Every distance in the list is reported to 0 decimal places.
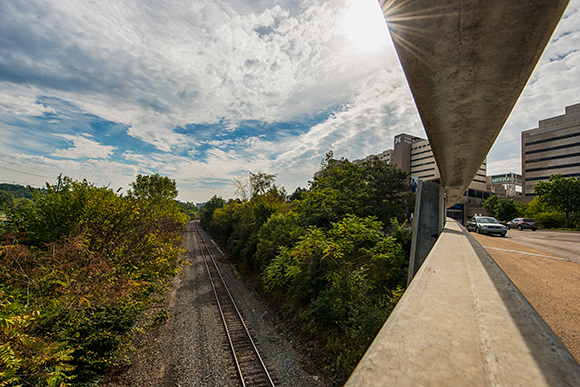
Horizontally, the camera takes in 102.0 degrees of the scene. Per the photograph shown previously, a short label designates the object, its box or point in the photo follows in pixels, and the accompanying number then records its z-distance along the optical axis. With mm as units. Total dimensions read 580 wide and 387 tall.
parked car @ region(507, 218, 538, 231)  24672
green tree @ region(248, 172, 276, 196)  40938
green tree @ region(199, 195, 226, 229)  68000
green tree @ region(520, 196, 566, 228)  31742
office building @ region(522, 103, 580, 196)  57375
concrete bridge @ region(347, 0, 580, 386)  792
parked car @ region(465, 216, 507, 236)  15344
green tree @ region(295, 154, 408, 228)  15570
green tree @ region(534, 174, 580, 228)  28519
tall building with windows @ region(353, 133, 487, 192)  79844
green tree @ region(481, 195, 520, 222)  47062
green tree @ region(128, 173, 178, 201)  31000
